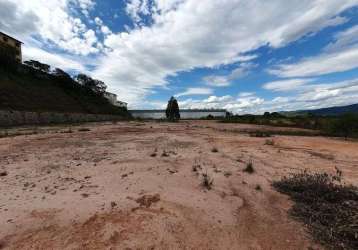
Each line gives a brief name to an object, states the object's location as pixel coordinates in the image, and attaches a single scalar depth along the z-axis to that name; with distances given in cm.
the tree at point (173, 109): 5259
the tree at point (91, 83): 6041
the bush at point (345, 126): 1664
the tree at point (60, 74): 5117
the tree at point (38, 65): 4662
